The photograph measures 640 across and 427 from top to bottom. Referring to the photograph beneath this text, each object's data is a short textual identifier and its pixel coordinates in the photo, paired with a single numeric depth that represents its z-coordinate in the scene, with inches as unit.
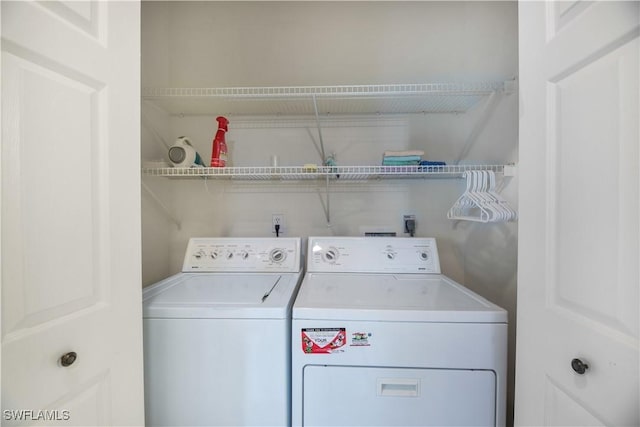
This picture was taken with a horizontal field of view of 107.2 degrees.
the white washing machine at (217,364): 35.8
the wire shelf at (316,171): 51.5
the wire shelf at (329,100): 50.4
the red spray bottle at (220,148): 55.9
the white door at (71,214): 19.9
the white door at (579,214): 19.2
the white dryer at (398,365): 34.7
